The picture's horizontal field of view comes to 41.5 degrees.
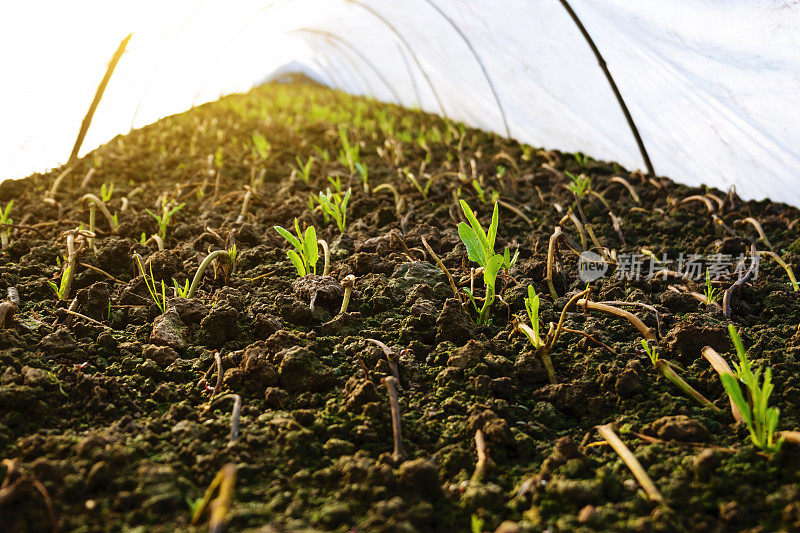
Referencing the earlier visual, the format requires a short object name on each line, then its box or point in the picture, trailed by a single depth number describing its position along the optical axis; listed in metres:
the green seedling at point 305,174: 1.08
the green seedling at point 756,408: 0.46
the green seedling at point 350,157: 1.22
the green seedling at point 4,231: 0.74
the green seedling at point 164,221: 0.78
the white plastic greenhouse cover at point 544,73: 0.81
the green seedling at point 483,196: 0.92
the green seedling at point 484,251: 0.60
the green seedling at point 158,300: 0.61
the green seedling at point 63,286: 0.64
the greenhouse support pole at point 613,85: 1.10
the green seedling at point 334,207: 0.79
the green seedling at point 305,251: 0.65
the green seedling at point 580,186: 0.94
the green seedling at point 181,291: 0.63
